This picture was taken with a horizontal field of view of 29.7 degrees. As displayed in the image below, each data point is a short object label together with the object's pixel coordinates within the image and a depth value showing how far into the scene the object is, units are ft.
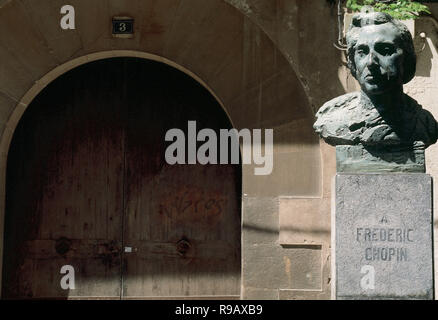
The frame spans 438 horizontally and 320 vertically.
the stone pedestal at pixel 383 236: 21.99
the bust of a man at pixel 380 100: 22.02
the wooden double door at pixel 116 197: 30.89
